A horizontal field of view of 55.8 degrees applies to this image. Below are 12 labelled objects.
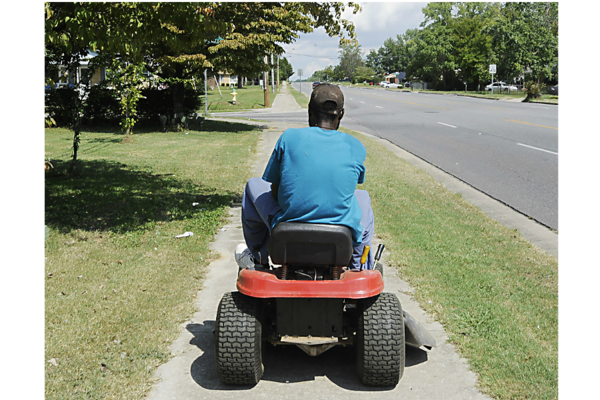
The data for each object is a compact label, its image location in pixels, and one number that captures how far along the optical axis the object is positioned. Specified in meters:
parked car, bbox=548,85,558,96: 53.84
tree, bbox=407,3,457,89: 76.12
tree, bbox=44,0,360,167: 5.78
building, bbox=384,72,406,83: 139.32
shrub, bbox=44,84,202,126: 21.12
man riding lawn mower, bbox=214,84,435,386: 3.11
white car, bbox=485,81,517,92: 63.96
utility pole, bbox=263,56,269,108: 37.38
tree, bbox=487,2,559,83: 57.25
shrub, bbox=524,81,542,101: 43.00
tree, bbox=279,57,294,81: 141.30
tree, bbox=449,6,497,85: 68.00
